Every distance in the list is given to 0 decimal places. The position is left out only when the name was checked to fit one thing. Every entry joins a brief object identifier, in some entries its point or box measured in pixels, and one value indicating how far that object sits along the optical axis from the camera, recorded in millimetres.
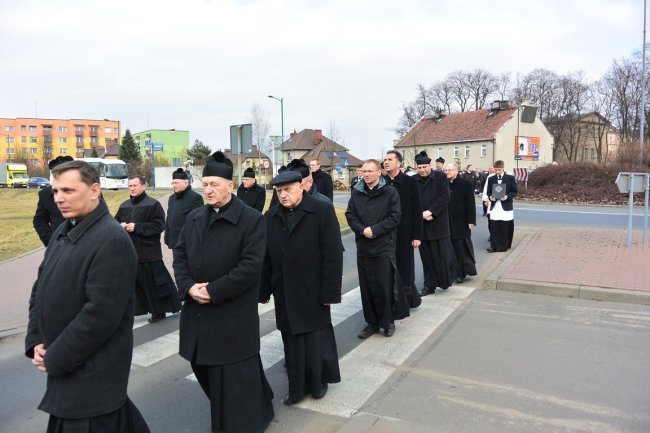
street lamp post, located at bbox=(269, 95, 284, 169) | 39062
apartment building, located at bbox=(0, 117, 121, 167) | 107688
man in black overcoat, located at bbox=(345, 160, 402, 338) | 5672
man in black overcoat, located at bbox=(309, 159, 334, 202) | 9648
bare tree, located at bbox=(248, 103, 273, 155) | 45812
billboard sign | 54938
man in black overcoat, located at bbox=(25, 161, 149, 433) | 2488
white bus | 47000
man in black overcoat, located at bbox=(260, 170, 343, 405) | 4152
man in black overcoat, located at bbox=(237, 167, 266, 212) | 10281
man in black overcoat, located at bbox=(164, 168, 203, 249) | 6836
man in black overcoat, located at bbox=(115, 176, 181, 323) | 6477
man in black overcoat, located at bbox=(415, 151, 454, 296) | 7633
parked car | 61056
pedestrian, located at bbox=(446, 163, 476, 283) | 8648
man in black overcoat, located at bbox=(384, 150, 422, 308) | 6367
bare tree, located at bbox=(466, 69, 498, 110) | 72312
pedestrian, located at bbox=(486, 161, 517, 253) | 11320
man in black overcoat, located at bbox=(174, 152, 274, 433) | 3385
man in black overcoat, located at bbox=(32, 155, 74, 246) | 6535
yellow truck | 63969
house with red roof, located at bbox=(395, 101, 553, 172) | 55750
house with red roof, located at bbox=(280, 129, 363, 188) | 55625
